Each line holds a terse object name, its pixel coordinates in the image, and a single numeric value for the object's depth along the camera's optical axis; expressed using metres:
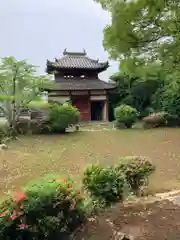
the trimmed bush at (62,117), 10.70
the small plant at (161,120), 12.12
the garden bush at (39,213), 2.40
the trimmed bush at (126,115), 12.29
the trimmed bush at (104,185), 3.13
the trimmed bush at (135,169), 3.73
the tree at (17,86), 10.33
